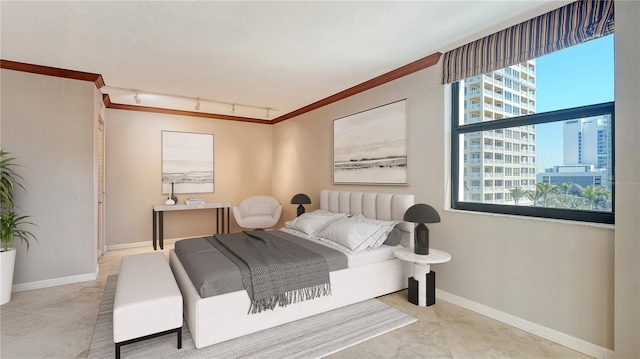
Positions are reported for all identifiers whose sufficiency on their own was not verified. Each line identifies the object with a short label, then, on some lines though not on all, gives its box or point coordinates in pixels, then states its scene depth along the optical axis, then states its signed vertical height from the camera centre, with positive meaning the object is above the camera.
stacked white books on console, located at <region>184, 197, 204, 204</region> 5.47 -0.43
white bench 1.98 -0.91
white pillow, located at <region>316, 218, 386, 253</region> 3.03 -0.60
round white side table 2.84 -0.93
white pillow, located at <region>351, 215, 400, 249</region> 3.14 -0.58
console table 5.08 -0.67
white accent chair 5.44 -0.67
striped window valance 2.06 +1.11
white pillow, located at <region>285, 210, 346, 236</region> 3.72 -0.57
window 2.16 +0.32
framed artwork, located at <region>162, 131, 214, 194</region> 5.57 +0.30
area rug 2.12 -1.25
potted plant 3.00 -0.50
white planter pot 2.96 -0.97
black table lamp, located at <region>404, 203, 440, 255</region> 2.78 -0.40
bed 2.21 -1.03
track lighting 4.24 +1.27
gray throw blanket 2.39 -0.81
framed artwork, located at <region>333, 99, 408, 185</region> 3.57 +0.42
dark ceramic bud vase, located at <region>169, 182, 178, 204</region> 5.51 -0.36
